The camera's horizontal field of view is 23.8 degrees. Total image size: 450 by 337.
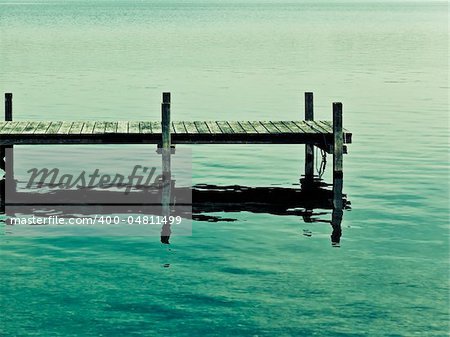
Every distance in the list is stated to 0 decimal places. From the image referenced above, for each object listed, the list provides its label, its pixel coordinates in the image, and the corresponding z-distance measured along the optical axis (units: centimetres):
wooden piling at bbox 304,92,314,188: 2655
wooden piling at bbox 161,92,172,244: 2244
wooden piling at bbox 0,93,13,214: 2643
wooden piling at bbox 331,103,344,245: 2264
